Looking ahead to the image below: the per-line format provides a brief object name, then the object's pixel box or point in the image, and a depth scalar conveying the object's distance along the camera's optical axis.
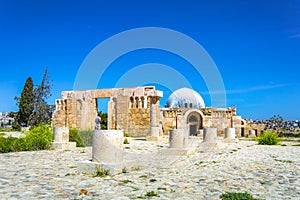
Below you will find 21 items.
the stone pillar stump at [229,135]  18.18
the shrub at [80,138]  15.02
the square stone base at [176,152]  10.81
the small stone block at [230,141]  18.08
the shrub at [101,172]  6.45
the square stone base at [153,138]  18.73
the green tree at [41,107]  35.69
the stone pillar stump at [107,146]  6.71
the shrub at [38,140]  12.15
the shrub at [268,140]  16.55
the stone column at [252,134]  26.04
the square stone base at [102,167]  6.51
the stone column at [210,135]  14.62
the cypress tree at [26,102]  36.25
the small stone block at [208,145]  13.91
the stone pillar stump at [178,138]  11.20
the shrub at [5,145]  11.26
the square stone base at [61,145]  12.44
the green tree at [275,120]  39.60
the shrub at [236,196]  4.40
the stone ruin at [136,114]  22.97
